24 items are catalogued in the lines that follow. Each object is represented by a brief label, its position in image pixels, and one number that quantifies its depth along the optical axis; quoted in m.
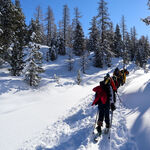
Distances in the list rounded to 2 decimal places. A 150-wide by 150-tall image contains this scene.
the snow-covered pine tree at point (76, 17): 35.78
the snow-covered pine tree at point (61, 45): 31.32
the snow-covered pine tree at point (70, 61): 25.28
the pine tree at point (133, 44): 43.00
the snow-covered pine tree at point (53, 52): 28.83
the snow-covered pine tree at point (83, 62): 24.75
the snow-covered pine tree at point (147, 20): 10.15
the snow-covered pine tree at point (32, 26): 25.36
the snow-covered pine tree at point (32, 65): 13.97
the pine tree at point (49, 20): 40.16
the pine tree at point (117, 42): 35.69
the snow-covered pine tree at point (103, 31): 26.19
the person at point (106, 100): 3.98
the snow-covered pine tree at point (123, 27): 38.91
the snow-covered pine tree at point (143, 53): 39.97
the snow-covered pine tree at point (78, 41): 30.97
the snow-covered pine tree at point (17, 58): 16.88
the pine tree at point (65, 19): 35.91
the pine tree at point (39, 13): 41.38
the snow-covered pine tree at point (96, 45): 26.41
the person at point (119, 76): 9.74
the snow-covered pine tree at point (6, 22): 12.80
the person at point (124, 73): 10.52
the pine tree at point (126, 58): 29.11
